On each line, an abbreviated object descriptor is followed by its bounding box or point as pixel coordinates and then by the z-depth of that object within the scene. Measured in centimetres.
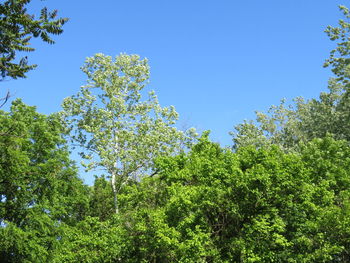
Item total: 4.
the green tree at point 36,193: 2539
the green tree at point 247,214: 1900
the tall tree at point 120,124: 3359
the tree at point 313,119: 3003
